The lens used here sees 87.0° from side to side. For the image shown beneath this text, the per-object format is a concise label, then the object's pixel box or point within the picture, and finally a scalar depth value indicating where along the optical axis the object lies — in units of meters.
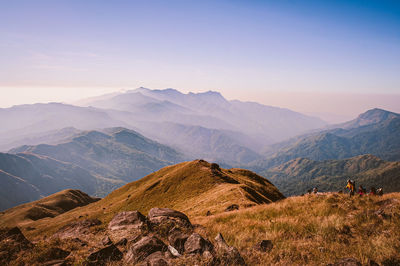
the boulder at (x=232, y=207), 28.07
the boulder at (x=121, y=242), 11.16
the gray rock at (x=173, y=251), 8.83
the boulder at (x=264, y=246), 9.00
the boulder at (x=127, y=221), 13.53
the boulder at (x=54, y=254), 9.70
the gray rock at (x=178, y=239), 9.86
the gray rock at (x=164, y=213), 15.32
